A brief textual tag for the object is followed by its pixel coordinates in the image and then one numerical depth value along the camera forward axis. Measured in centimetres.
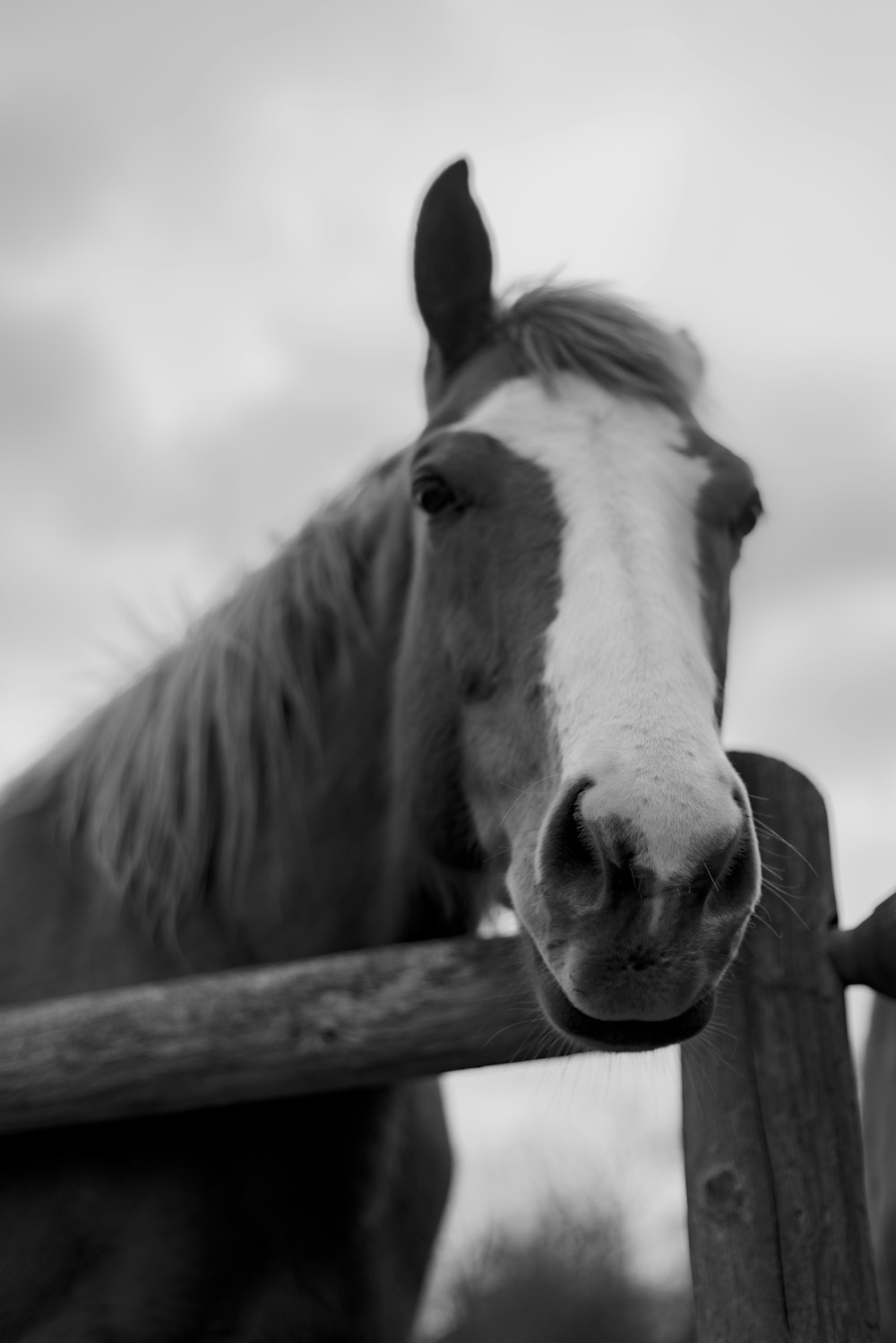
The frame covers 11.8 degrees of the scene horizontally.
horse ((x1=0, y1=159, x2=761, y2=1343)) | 248
